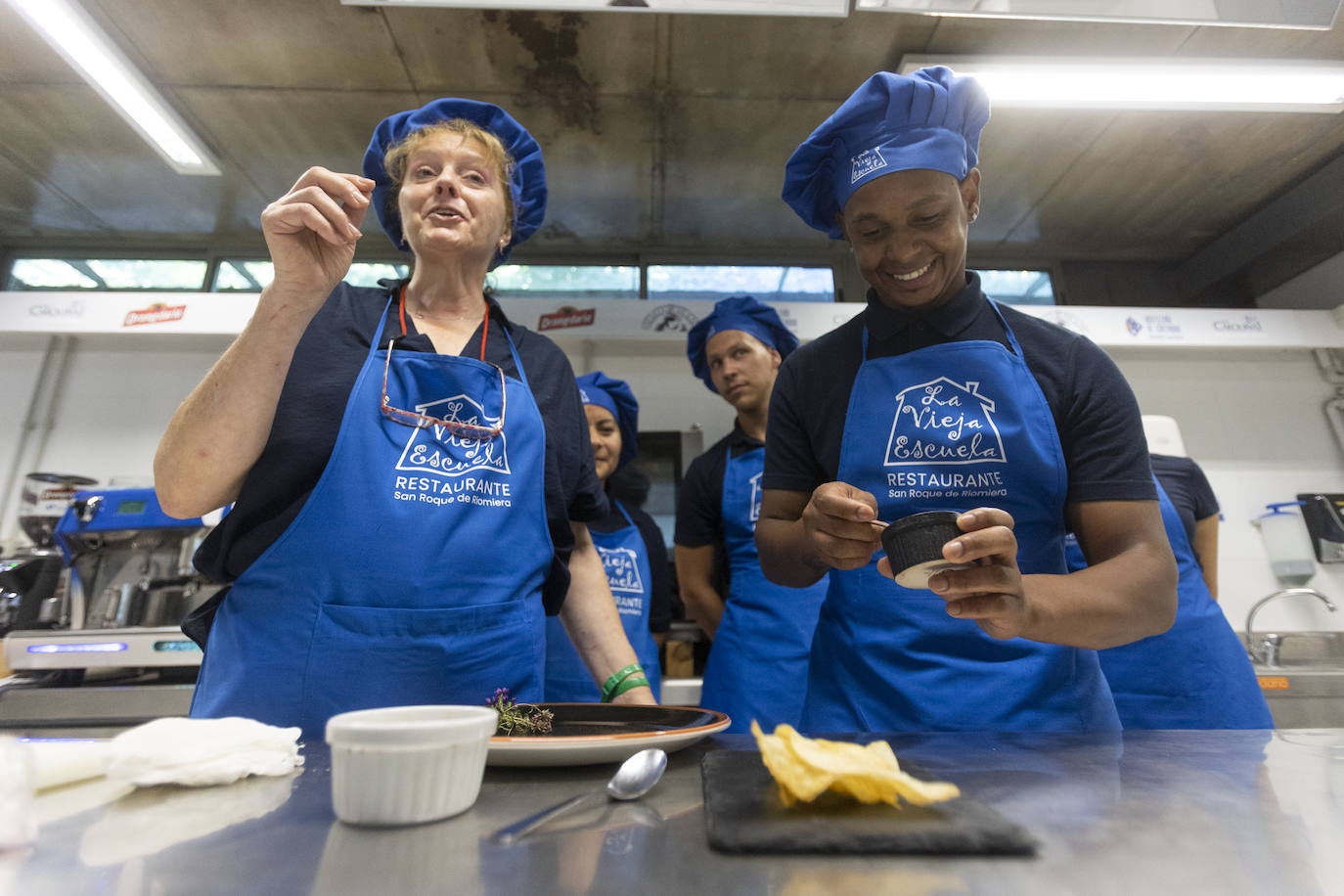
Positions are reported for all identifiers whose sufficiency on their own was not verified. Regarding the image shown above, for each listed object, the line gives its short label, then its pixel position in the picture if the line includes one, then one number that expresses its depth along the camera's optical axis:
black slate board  0.47
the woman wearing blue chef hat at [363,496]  0.95
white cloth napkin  0.61
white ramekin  0.52
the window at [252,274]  5.01
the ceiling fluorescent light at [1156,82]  2.99
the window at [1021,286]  5.20
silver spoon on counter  0.57
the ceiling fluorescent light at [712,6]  2.41
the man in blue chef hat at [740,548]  2.26
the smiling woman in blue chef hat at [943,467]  1.02
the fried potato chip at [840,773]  0.51
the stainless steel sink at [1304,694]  3.08
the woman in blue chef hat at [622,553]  2.37
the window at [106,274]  4.98
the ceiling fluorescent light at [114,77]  2.73
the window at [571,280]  5.01
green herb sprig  0.82
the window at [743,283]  5.04
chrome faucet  3.56
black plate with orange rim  0.67
